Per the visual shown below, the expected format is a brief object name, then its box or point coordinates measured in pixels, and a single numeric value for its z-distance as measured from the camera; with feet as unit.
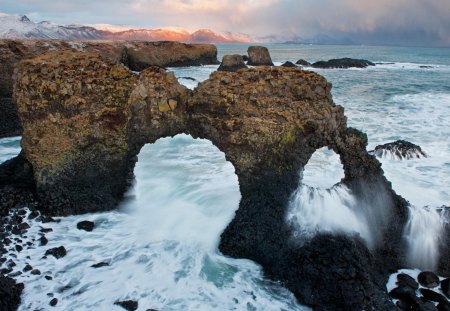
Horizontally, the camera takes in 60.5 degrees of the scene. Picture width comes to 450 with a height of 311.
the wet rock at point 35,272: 26.05
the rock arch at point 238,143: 26.40
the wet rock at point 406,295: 24.16
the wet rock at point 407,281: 26.04
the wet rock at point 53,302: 23.50
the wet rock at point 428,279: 26.32
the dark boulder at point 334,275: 23.72
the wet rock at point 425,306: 23.25
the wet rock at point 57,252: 28.30
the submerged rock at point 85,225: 32.27
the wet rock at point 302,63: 213.50
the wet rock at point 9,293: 22.86
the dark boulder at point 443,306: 23.88
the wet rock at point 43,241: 29.53
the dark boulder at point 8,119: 64.69
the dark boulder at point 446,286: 25.46
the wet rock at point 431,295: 24.66
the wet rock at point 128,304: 23.58
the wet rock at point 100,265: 27.68
